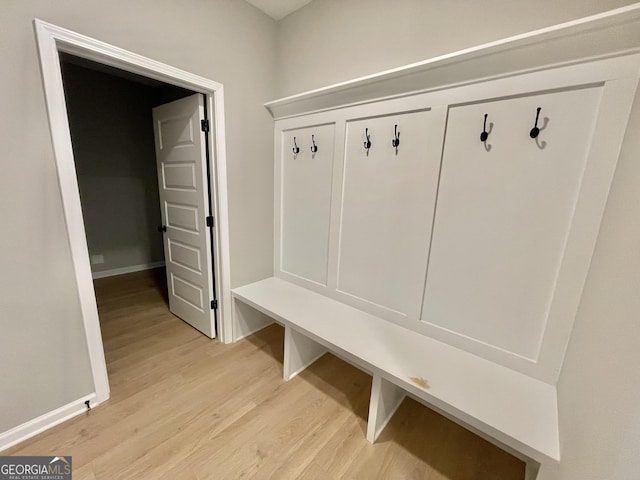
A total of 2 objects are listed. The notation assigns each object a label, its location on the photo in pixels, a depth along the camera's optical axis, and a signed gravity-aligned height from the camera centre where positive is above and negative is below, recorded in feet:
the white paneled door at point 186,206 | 6.53 -0.68
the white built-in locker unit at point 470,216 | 3.38 -0.38
